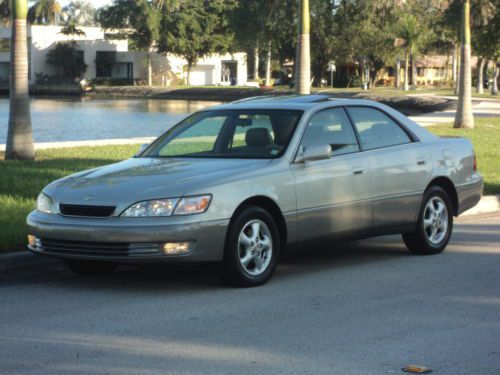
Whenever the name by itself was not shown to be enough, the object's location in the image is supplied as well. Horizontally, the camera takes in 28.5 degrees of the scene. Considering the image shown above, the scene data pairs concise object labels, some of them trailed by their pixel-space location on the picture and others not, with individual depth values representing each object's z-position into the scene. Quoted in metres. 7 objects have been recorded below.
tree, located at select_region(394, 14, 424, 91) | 84.30
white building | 99.50
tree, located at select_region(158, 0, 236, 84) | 90.88
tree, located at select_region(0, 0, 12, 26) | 90.00
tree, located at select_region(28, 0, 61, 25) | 109.44
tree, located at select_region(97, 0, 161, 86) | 88.12
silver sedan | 7.73
